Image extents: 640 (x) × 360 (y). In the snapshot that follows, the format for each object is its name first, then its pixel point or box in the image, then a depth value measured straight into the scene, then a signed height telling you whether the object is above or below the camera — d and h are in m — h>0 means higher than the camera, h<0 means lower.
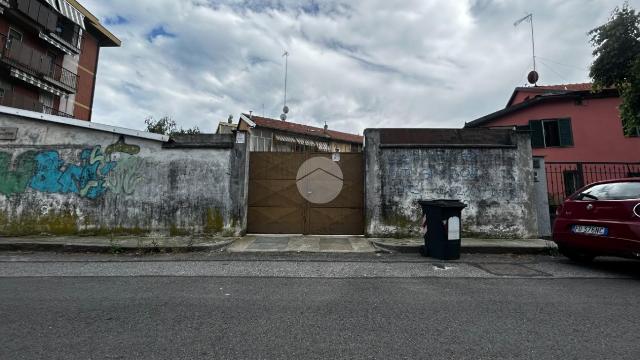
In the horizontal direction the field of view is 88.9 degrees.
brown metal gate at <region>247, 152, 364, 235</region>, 9.14 +0.51
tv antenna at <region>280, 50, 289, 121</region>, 31.01 +9.38
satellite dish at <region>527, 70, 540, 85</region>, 21.83 +9.23
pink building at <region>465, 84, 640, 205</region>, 15.12 +4.24
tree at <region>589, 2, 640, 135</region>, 9.29 +4.62
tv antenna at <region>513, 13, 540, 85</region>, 21.83 +9.22
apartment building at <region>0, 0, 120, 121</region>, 18.58 +9.89
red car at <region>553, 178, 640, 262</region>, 4.94 -0.09
